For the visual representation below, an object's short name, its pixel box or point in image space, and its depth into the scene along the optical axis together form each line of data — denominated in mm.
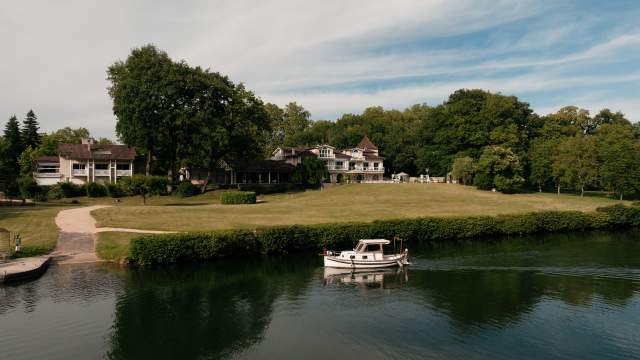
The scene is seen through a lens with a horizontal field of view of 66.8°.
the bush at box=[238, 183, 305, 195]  91625
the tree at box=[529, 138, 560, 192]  98125
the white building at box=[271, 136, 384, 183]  109688
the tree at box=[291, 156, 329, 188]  94556
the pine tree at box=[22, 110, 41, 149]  116188
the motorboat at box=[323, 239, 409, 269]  40562
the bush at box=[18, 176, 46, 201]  72125
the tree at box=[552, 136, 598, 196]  90688
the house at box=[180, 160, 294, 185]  100188
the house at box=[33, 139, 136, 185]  89375
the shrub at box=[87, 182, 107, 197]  80188
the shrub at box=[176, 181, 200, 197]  81812
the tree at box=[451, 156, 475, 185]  97312
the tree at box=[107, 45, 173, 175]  78500
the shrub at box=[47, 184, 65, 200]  78312
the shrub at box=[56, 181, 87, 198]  79438
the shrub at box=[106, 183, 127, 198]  80375
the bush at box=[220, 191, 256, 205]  72812
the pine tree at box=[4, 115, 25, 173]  106812
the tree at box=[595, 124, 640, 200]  86125
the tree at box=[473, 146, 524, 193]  92000
